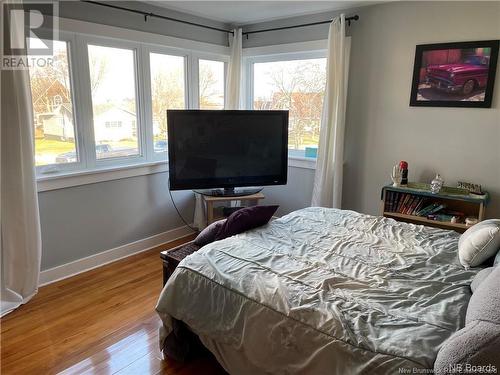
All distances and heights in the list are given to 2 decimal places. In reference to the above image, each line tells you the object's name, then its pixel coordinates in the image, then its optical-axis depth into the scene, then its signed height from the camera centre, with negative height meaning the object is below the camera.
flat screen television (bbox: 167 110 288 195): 3.25 -0.20
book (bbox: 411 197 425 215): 2.98 -0.63
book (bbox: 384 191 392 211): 3.09 -0.62
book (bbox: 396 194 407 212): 3.04 -0.61
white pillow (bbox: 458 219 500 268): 1.74 -0.56
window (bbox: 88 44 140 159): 3.02 +0.24
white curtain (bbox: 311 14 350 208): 3.29 +0.07
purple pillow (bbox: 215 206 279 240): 2.23 -0.59
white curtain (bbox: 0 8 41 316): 2.30 -0.50
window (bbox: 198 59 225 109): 3.95 +0.51
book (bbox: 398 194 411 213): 3.03 -0.62
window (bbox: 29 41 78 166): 2.68 +0.12
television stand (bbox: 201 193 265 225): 3.34 -0.69
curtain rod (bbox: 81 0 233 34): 2.86 +1.02
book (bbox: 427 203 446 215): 2.92 -0.64
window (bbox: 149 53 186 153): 3.49 +0.39
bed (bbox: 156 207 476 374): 1.26 -0.72
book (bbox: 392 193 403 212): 3.06 -0.61
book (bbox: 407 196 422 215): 2.99 -0.62
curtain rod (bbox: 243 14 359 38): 3.20 +1.06
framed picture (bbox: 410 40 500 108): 2.69 +0.47
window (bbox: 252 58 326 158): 3.75 +0.40
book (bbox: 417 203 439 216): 2.94 -0.65
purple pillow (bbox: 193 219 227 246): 2.27 -0.70
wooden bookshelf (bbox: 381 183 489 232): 2.68 -0.58
